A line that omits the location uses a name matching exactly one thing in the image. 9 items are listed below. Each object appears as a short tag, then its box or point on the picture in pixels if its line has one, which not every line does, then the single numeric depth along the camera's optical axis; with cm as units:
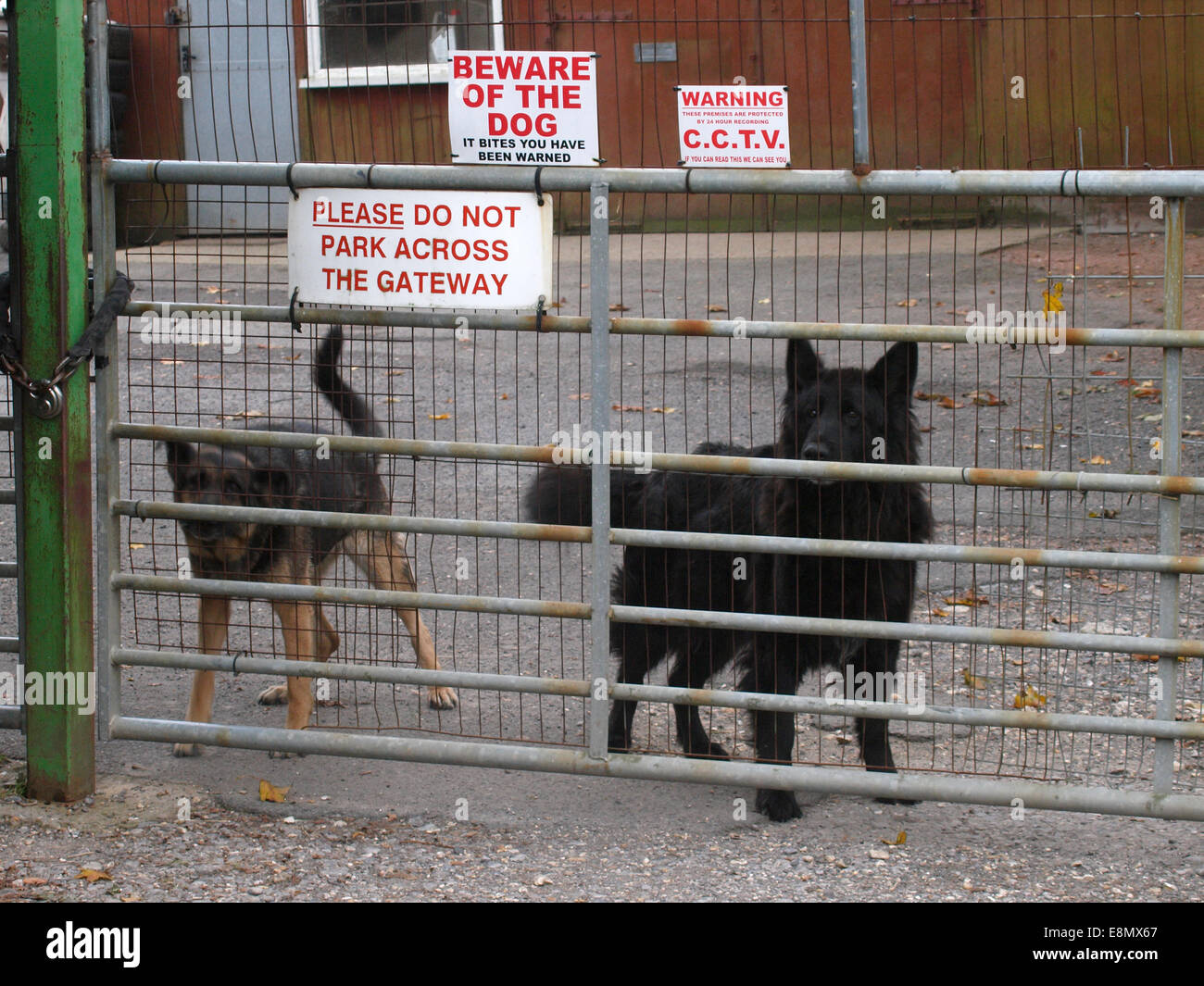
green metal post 781
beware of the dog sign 760
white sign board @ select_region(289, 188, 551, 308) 787
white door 2053
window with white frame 1995
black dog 875
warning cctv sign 749
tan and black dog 945
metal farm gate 759
